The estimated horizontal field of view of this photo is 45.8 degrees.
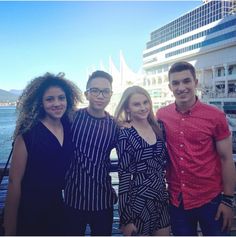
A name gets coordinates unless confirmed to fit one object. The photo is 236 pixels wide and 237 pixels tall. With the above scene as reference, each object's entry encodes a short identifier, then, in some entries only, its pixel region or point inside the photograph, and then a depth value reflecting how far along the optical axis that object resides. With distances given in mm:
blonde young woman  2072
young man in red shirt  2211
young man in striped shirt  2133
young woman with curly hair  2016
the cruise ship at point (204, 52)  34156
